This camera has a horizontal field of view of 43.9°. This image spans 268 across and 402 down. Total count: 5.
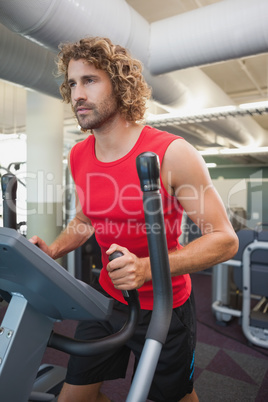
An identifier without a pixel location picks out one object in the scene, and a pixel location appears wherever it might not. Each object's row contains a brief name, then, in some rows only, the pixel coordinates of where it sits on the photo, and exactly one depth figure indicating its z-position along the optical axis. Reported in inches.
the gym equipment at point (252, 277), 101.9
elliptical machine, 20.9
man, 37.9
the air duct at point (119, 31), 69.1
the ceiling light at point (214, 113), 145.4
